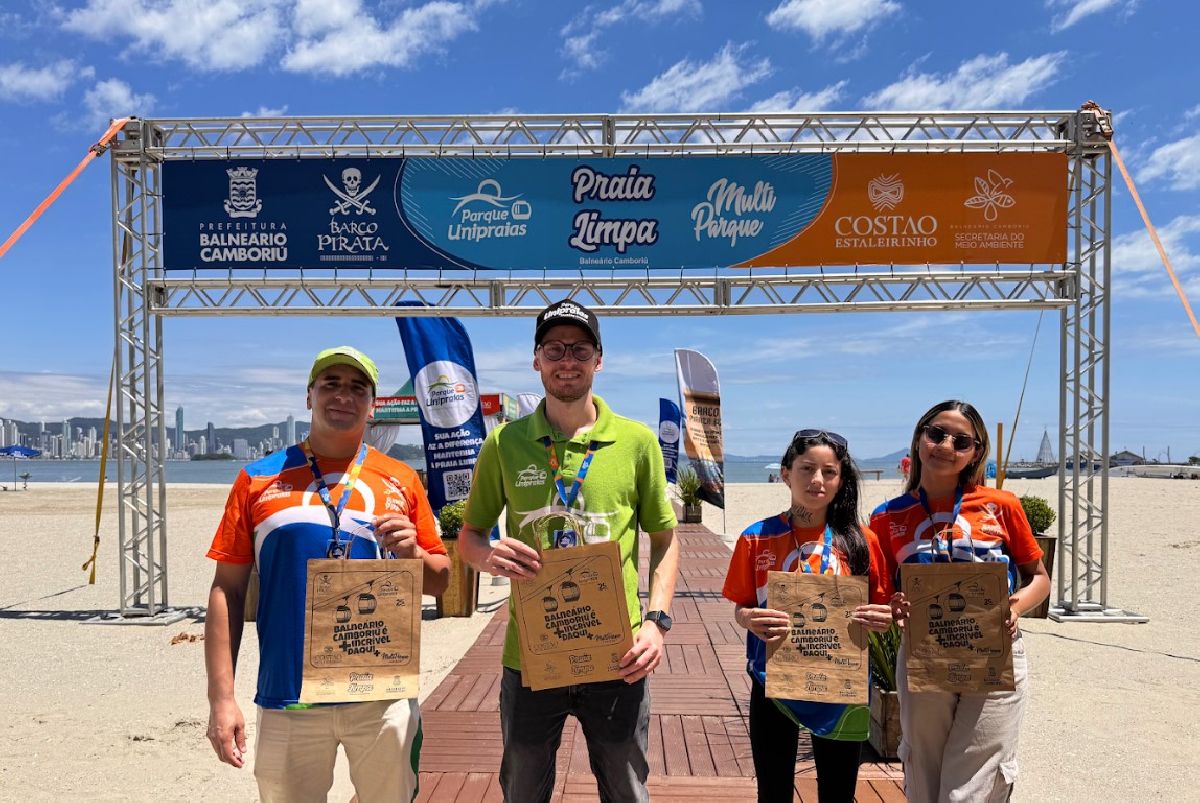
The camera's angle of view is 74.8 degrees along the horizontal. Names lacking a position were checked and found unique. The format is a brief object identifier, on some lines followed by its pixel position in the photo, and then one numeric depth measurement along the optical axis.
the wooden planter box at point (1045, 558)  7.87
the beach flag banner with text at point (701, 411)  14.30
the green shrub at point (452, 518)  7.79
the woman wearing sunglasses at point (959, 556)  2.52
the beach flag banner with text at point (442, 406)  8.06
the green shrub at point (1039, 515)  8.20
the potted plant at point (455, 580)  7.71
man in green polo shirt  2.27
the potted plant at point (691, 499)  16.97
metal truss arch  7.82
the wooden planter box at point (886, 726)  3.96
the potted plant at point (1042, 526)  7.93
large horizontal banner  7.87
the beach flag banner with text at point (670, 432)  16.12
